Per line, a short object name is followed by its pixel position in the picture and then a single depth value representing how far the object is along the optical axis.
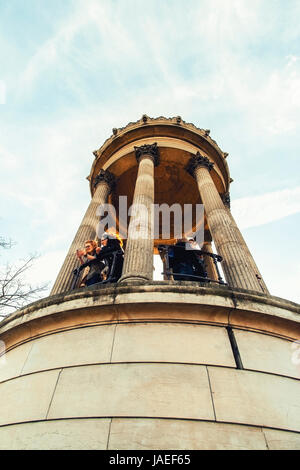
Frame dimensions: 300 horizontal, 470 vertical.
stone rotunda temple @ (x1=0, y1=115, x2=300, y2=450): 3.09
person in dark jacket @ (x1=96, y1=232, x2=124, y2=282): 6.83
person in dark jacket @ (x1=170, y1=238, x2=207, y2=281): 7.35
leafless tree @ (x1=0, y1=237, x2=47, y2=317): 13.35
